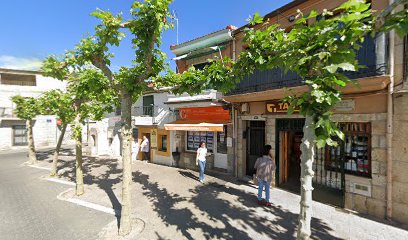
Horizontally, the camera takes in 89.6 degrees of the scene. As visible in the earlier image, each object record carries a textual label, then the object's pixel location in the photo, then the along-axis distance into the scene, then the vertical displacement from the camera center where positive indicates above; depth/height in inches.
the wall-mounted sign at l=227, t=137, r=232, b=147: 394.7 -50.4
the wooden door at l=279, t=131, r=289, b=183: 331.6 -63.2
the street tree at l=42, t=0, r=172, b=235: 180.5 +63.9
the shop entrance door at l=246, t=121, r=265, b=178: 375.1 -49.8
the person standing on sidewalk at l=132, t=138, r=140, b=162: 518.1 -84.9
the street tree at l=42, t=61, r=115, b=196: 237.8 +32.8
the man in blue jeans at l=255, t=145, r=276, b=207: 256.2 -70.3
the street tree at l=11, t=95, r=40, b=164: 488.4 +14.1
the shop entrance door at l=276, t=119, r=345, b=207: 263.4 -79.8
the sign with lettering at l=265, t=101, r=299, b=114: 305.8 +12.3
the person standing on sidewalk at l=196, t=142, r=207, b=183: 360.8 -75.8
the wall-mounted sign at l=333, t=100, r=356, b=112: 245.1 +11.1
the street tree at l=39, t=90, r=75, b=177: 341.1 +20.4
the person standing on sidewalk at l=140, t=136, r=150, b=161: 519.2 -75.7
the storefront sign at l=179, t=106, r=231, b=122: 414.9 +4.4
